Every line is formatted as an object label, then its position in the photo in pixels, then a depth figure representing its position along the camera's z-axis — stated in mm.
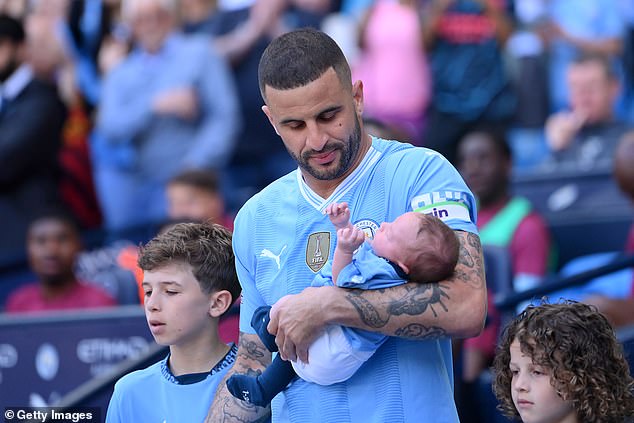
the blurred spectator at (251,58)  19172
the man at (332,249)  6418
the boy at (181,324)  7984
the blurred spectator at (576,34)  18094
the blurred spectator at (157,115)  18812
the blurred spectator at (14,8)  20922
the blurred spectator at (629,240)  11781
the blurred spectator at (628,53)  18078
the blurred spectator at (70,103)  20422
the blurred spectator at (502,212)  14180
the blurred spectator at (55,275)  15953
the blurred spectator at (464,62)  18453
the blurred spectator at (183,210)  14812
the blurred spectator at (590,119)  17609
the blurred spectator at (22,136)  19312
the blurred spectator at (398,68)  18609
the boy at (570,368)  7031
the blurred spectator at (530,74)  18734
